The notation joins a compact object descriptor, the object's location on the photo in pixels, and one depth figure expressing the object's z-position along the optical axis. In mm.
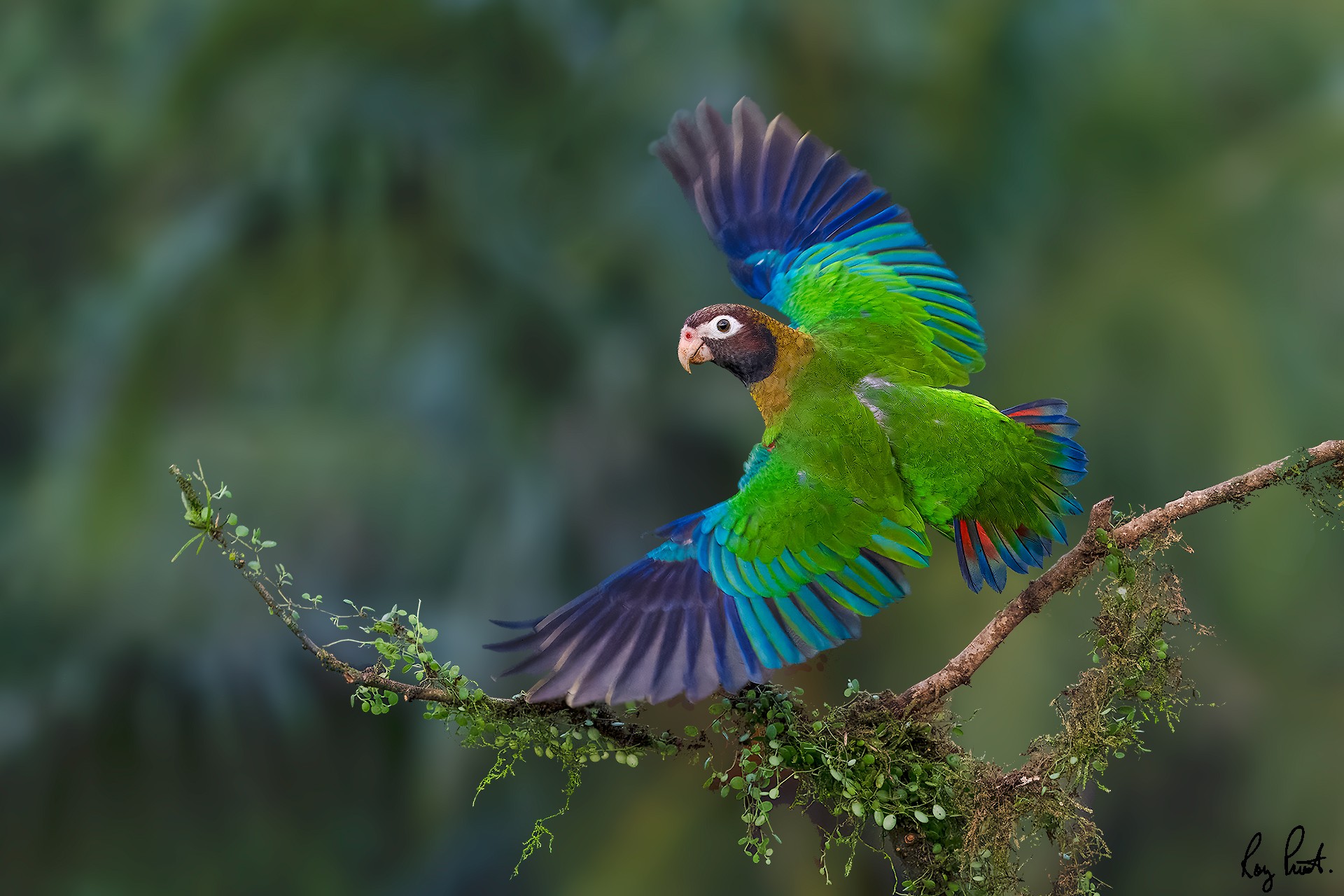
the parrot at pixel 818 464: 8200
